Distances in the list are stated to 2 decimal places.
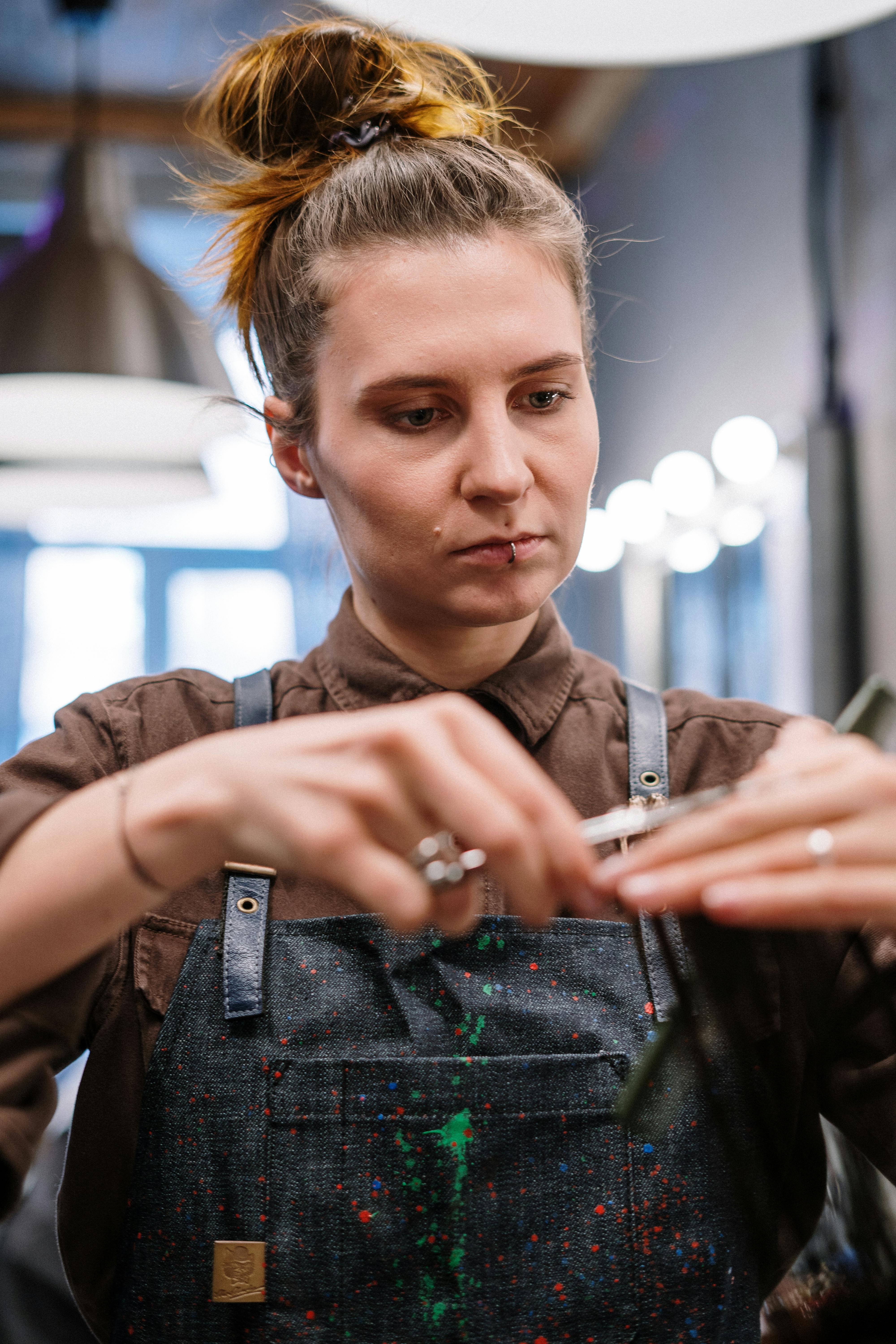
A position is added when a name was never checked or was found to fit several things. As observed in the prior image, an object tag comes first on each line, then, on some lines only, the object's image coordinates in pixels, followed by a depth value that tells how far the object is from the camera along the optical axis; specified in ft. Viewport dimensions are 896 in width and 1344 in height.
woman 2.53
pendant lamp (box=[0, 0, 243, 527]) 5.67
